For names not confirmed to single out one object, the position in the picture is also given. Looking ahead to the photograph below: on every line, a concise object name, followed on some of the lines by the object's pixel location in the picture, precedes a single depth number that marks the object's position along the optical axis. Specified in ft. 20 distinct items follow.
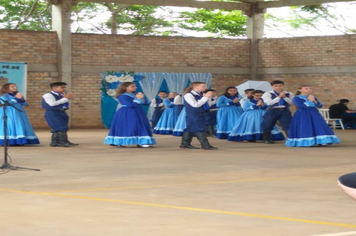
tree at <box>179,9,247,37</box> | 105.40
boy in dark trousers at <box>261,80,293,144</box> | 57.26
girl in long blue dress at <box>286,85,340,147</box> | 53.62
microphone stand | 35.04
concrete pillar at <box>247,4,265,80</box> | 93.09
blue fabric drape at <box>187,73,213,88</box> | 90.74
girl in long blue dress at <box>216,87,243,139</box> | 66.49
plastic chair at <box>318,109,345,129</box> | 85.16
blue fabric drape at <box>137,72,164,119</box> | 88.94
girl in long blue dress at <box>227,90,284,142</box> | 61.67
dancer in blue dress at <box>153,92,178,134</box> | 76.79
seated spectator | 84.79
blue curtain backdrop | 87.04
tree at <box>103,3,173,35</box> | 103.60
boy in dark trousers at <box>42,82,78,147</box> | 54.85
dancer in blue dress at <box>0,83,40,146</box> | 53.67
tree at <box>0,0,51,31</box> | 97.71
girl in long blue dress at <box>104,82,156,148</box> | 53.01
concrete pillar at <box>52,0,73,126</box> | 83.41
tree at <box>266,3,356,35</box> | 100.37
